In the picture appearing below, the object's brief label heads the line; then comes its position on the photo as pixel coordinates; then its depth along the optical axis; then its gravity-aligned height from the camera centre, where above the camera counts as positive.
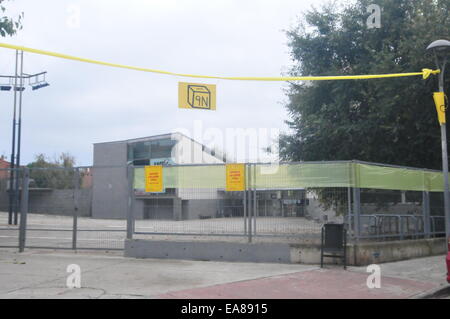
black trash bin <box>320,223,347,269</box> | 10.75 -1.02
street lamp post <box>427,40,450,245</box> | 10.48 +2.26
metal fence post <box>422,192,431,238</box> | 14.14 -0.44
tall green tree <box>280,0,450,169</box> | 15.09 +3.99
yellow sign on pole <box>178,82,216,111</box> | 11.65 +2.72
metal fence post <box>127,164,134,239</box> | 12.55 -0.13
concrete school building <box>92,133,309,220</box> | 11.91 -0.09
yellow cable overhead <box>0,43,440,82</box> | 9.37 +3.09
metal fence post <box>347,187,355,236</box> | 11.38 -0.33
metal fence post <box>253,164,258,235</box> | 11.91 -0.25
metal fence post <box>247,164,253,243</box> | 11.89 -0.20
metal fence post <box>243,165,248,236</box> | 11.92 +0.04
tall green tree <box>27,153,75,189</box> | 13.63 +0.66
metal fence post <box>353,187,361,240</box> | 11.34 -0.41
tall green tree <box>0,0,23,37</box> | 12.89 +4.95
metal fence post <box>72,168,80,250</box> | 13.02 -0.24
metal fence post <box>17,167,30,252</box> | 13.12 -0.43
